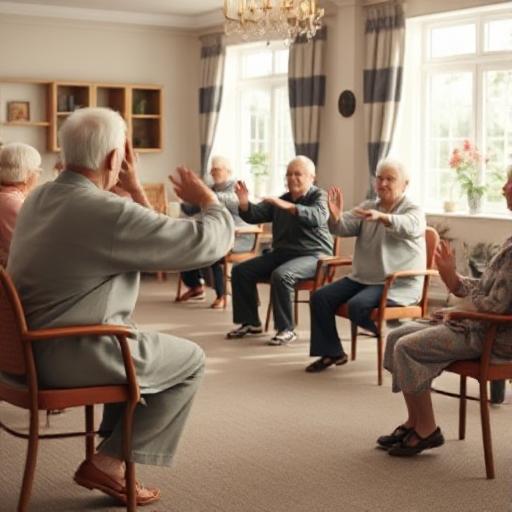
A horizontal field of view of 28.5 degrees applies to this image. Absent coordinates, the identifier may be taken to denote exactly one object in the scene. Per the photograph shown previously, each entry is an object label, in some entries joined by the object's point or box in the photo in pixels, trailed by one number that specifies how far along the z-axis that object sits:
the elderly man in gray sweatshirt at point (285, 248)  7.00
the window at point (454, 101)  8.90
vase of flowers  8.83
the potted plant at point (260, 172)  11.59
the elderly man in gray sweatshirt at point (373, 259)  5.98
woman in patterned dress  4.19
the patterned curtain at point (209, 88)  11.81
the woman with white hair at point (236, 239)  8.91
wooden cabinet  11.21
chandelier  7.10
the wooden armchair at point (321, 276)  6.86
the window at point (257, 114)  11.52
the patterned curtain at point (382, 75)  9.16
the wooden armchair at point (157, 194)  11.77
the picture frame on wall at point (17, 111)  11.17
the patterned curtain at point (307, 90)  10.06
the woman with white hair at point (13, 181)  4.84
